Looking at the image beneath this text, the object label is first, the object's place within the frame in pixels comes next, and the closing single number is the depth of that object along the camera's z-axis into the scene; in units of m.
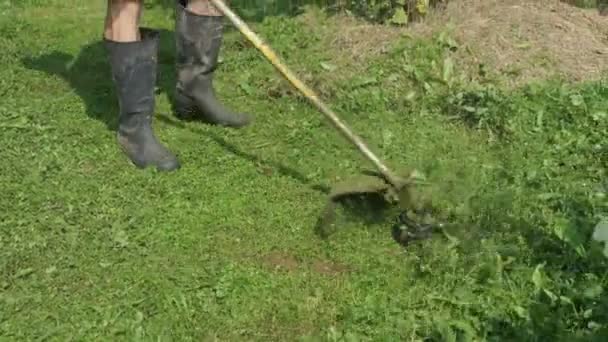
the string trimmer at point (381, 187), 3.39
